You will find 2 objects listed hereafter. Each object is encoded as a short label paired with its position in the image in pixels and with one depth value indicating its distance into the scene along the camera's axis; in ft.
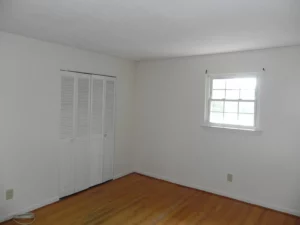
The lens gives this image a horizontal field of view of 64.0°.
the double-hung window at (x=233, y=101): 11.91
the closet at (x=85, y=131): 11.85
